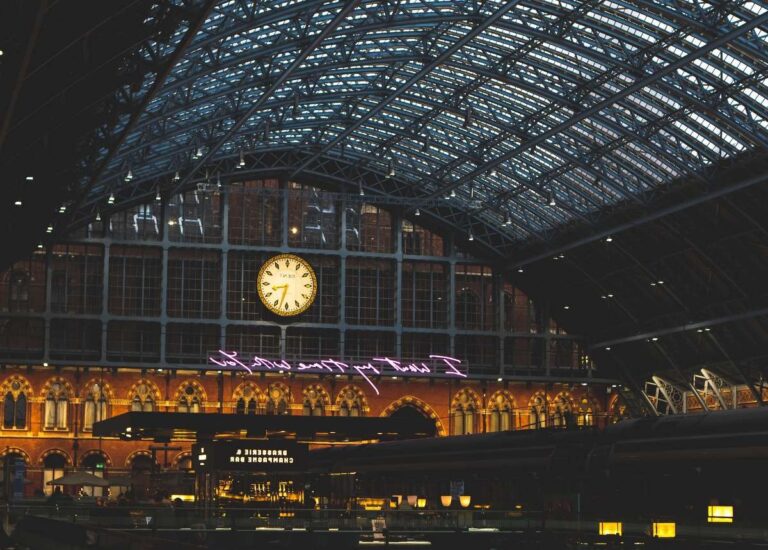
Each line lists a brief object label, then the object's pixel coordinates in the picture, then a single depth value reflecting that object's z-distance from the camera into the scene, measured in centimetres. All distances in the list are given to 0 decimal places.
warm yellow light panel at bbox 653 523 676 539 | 2806
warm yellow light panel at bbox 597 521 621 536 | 2930
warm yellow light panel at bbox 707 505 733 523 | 2825
